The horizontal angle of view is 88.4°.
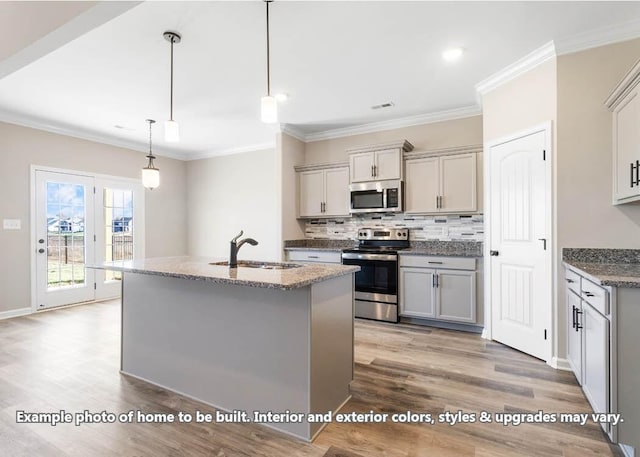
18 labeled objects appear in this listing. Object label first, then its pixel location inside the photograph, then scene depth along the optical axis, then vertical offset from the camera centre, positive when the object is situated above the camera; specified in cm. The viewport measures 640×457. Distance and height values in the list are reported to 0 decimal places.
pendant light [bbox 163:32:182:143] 249 +81
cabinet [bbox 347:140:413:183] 422 +89
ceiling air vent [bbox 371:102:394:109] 393 +150
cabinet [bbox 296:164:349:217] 471 +57
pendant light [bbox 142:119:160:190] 321 +52
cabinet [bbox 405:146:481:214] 388 +58
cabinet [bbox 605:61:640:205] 208 +62
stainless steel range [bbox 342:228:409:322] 399 -65
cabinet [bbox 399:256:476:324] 363 -68
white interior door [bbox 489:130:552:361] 279 -14
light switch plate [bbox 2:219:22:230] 418 +8
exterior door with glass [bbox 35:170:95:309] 454 -12
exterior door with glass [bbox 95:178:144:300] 519 +6
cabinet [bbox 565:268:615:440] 172 -68
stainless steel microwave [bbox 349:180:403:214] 425 +43
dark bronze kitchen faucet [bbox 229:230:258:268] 245 -18
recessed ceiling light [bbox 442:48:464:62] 275 +149
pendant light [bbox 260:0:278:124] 209 +77
